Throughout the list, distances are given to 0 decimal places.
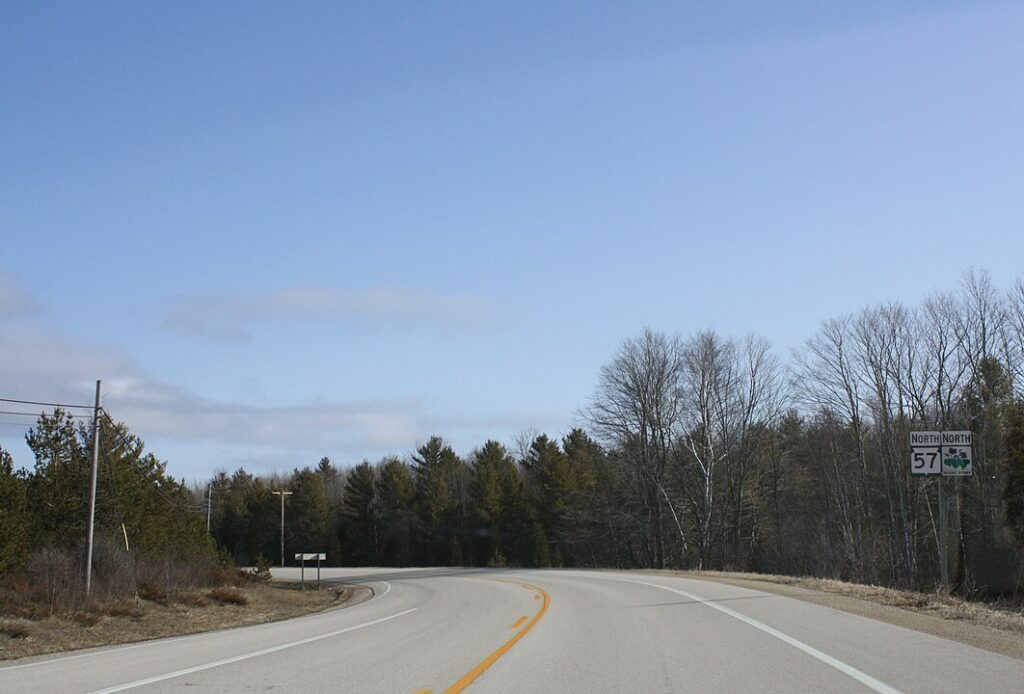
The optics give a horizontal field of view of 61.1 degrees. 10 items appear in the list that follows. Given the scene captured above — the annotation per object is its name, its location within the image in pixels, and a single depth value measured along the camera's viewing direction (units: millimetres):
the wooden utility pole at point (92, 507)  26406
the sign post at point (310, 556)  46531
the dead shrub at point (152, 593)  28891
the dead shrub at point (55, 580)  23109
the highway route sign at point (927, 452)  19506
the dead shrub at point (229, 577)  42438
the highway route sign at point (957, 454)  19328
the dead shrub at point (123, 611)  24433
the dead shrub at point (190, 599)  29938
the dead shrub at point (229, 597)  32344
